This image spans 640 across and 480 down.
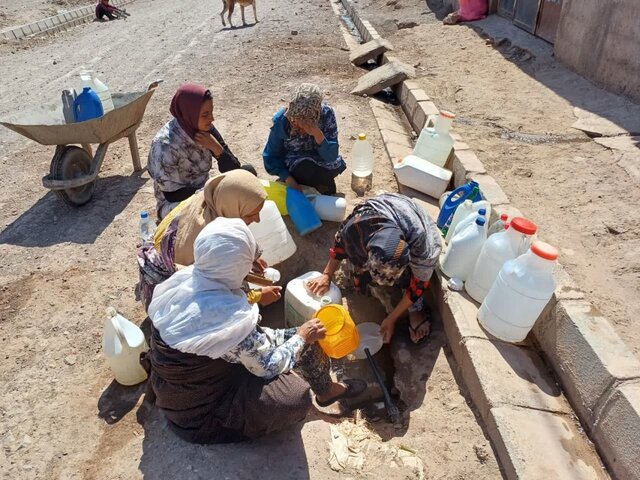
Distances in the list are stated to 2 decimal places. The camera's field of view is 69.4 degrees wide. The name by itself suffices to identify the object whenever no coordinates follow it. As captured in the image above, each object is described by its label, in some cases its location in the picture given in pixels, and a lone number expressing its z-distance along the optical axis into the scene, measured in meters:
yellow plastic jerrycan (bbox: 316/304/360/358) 2.61
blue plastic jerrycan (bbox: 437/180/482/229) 3.47
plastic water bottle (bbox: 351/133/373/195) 4.43
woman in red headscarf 3.34
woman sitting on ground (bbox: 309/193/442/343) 2.47
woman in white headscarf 1.86
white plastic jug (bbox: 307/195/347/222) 3.70
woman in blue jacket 3.68
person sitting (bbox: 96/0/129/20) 14.76
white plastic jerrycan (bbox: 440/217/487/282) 2.90
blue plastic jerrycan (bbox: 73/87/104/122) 4.38
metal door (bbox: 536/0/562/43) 7.30
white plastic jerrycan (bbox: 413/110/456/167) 4.34
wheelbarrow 4.09
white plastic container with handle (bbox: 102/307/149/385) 2.61
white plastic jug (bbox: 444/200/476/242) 3.20
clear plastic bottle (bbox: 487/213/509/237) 2.88
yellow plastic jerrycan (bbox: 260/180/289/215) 3.64
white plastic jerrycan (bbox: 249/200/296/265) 3.20
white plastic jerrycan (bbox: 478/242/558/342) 2.37
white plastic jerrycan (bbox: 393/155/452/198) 4.15
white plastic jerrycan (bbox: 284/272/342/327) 2.94
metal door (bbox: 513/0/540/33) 8.07
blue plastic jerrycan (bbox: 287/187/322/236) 3.62
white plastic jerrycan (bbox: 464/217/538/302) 2.57
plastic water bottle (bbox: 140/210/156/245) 3.46
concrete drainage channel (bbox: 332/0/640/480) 2.06
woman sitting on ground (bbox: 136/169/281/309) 2.44
